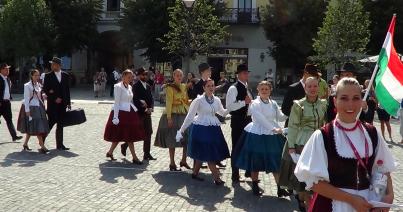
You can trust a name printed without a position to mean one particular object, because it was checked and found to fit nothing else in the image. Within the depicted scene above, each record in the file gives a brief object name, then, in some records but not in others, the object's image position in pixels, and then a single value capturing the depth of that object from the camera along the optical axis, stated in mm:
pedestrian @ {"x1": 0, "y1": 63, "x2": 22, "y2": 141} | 12867
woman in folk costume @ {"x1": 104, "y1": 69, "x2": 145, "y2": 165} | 10234
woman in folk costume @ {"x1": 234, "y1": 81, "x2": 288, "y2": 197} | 7723
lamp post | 26789
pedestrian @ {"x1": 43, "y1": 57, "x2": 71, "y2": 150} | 11672
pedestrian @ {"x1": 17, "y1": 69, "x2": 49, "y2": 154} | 11492
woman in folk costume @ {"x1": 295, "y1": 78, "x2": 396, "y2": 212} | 3482
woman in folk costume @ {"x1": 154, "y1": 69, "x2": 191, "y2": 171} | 9578
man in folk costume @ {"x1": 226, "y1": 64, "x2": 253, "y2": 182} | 8602
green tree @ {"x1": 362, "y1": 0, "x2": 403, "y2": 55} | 36000
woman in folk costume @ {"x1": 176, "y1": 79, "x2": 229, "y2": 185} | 8625
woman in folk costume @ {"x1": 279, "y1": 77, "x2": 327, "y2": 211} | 6516
